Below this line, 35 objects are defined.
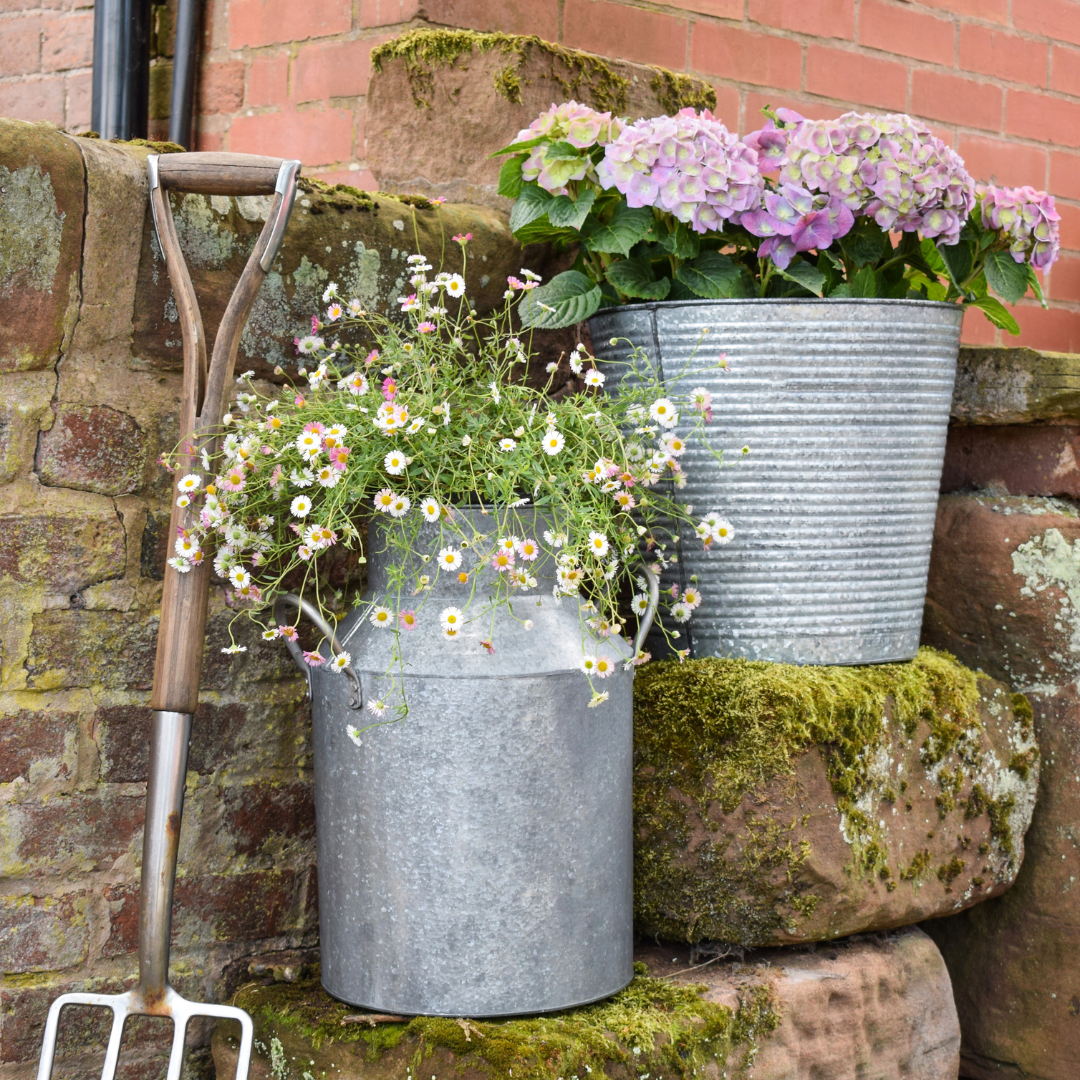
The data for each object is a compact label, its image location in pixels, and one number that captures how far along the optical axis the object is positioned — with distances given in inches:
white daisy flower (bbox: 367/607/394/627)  131.9
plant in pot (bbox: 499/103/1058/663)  138.3
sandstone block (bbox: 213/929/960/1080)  130.2
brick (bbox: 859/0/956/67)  171.5
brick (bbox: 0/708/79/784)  132.4
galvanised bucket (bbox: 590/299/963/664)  138.7
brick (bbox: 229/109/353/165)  161.2
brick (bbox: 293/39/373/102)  159.1
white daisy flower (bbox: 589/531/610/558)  130.7
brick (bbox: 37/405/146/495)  133.1
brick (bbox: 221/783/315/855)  137.5
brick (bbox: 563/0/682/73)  158.4
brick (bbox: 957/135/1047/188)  176.3
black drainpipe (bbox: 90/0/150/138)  166.0
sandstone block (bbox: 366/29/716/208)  145.6
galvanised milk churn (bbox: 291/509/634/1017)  131.1
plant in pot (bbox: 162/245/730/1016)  131.0
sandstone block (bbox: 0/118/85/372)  131.0
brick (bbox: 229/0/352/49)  159.7
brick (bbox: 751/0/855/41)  166.8
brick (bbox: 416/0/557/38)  153.6
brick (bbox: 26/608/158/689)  132.9
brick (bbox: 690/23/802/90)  164.2
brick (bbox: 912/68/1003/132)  173.8
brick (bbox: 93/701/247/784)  134.3
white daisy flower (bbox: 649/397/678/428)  133.6
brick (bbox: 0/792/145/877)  132.5
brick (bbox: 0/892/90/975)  132.6
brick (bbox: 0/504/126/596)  132.3
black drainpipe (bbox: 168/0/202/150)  165.8
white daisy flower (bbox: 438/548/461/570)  129.2
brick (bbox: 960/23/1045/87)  177.6
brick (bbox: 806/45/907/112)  169.2
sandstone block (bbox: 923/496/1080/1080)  147.5
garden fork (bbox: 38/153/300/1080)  131.2
